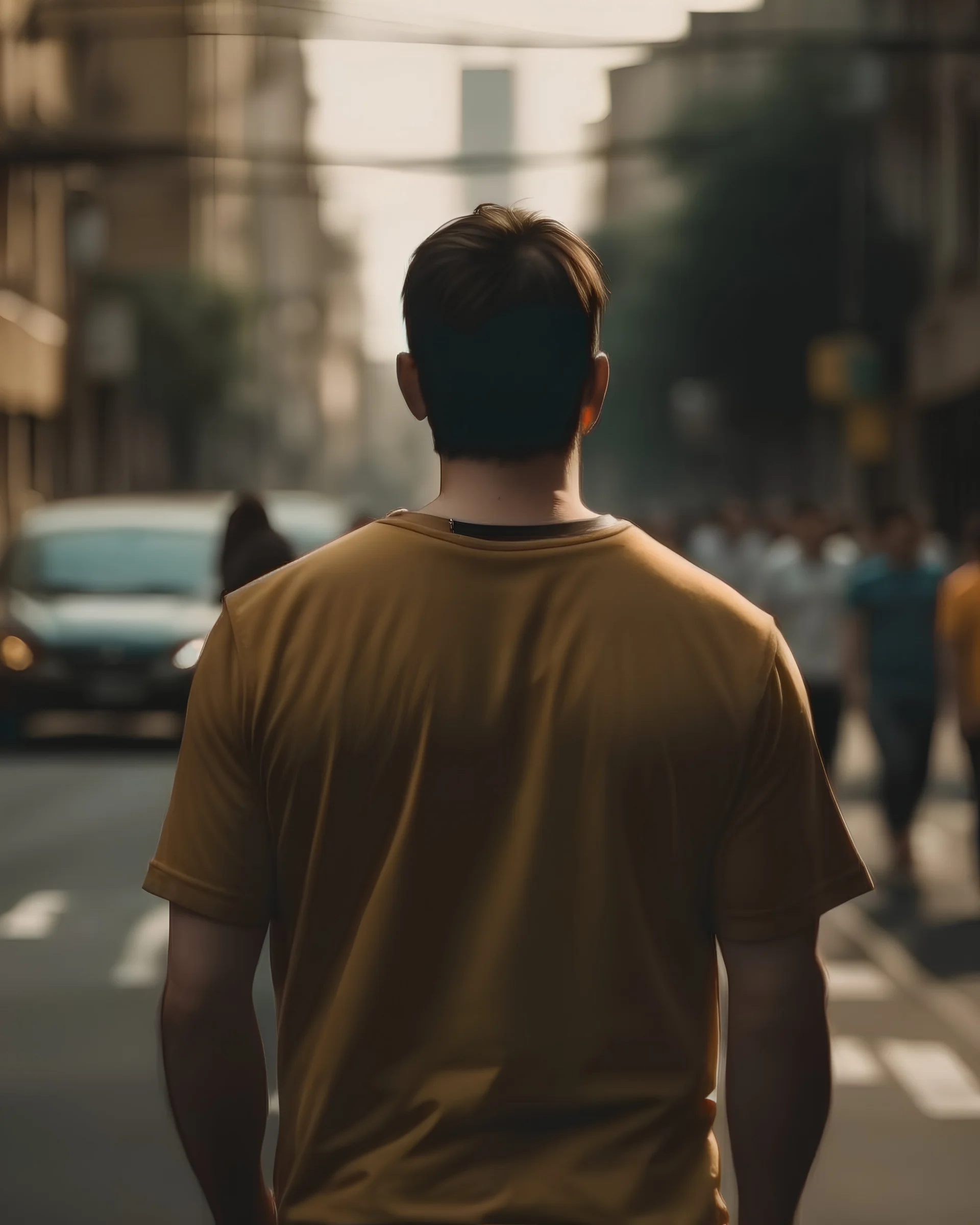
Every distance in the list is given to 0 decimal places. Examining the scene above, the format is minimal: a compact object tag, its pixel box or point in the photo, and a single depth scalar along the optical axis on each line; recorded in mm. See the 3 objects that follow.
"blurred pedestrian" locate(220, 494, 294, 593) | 9648
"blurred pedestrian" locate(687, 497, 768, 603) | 20062
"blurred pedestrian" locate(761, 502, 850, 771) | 14539
